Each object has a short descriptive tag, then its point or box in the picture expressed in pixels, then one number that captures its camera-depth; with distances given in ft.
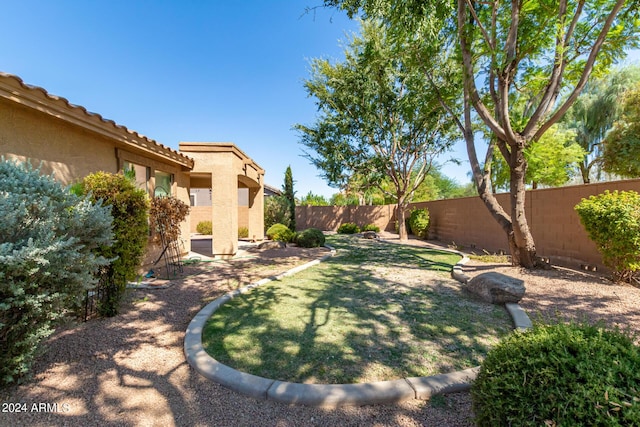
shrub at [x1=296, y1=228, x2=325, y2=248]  37.36
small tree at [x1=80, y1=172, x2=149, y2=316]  11.82
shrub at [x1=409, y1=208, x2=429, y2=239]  48.42
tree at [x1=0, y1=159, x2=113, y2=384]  6.66
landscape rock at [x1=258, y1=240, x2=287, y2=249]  34.95
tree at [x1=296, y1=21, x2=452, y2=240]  44.23
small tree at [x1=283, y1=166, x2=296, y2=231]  51.20
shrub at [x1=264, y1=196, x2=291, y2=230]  49.26
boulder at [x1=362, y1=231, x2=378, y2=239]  52.06
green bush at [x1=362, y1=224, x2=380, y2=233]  62.80
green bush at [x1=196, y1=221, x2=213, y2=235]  55.39
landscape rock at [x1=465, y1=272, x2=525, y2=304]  13.44
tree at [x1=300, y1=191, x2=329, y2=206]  79.81
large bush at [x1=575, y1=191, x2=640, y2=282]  15.01
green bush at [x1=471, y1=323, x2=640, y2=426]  3.89
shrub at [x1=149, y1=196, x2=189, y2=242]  19.77
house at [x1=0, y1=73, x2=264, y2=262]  12.16
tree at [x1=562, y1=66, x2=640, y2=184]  51.34
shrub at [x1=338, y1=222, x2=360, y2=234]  63.00
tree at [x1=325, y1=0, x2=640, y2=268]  17.89
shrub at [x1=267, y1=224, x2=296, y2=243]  40.98
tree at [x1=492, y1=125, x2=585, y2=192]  48.21
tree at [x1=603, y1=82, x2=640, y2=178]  39.52
